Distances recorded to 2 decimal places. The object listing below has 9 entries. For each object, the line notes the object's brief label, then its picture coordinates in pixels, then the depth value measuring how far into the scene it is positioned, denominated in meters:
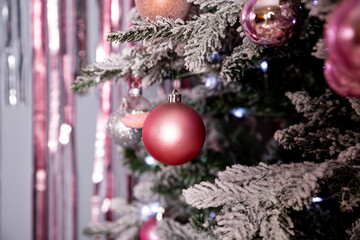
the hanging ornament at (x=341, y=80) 0.28
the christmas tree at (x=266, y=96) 0.37
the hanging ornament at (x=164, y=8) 0.48
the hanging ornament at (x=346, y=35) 0.23
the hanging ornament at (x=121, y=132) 0.61
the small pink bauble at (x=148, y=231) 0.75
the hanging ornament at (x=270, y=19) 0.40
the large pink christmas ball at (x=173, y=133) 0.45
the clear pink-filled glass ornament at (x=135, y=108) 0.59
